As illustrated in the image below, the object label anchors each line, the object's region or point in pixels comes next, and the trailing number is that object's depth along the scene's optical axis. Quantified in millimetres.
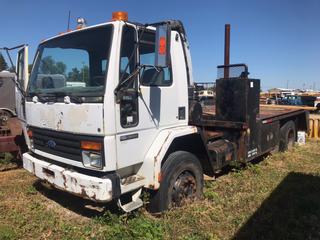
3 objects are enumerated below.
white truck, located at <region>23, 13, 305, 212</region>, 3525
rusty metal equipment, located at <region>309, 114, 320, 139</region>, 11055
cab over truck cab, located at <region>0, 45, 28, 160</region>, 4777
